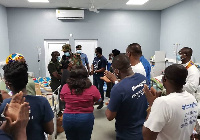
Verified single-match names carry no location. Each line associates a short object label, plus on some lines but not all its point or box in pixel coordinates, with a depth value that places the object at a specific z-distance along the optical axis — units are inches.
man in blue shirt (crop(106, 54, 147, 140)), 59.5
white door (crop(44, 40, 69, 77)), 269.1
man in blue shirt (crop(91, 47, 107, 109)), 180.5
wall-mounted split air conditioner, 254.1
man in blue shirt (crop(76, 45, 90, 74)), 205.6
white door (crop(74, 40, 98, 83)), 275.0
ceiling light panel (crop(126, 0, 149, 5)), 225.4
